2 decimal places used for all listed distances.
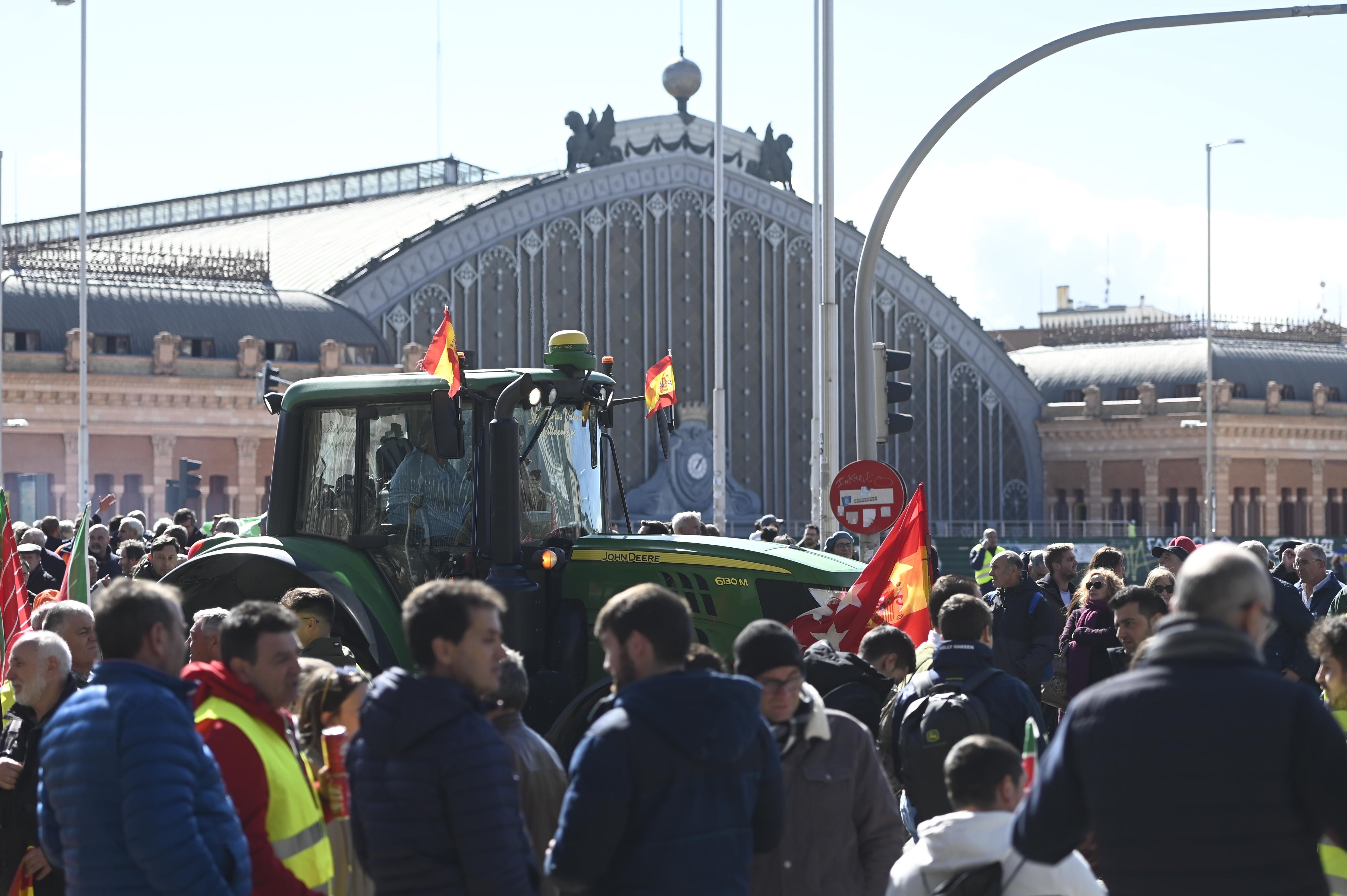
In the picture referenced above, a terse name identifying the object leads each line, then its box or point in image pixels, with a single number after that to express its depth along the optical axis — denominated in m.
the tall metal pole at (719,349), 30.73
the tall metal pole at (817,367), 25.08
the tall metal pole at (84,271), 32.81
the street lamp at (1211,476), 53.09
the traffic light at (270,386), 11.60
